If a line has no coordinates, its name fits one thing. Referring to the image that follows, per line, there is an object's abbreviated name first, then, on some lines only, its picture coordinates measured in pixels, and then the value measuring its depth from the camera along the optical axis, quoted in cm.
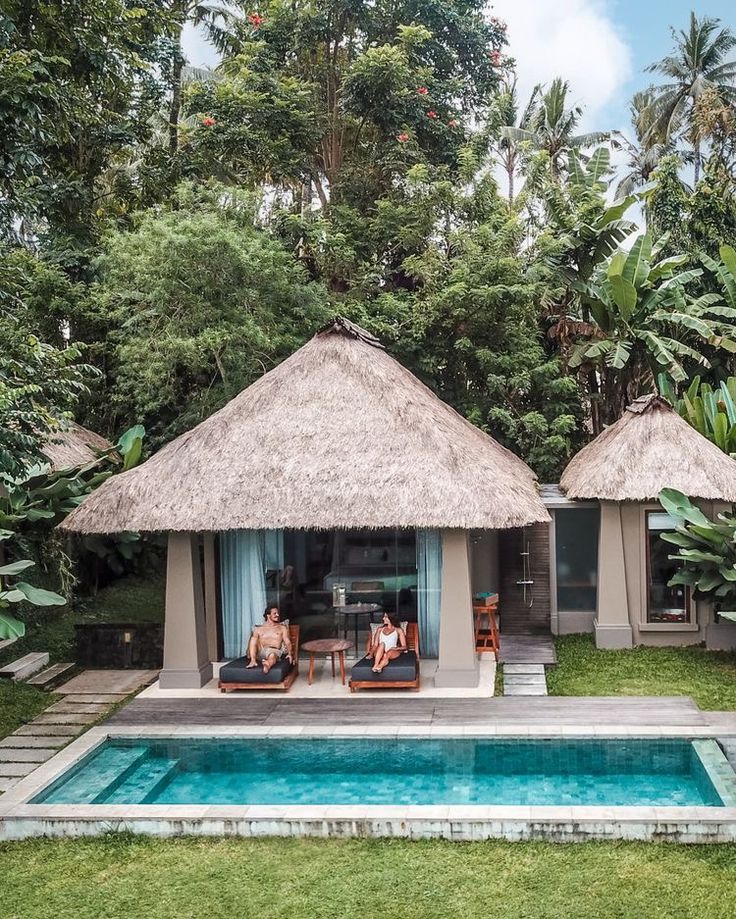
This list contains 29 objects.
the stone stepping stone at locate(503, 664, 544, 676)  1147
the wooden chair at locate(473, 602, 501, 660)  1223
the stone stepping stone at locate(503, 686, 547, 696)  1052
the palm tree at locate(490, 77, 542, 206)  1920
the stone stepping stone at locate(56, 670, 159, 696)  1128
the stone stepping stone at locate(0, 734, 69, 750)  916
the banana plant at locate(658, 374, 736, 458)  1356
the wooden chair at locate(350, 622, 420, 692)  1066
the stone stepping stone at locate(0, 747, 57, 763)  876
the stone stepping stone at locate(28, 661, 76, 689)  1147
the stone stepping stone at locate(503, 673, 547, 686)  1098
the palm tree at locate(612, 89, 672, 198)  3250
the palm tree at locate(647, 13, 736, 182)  3241
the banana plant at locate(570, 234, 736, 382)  1712
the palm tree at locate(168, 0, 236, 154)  2023
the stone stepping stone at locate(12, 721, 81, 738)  954
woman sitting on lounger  1080
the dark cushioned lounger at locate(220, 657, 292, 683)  1082
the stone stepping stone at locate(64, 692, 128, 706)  1073
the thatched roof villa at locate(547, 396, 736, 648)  1211
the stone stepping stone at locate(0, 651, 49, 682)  1164
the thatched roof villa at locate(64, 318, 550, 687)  1065
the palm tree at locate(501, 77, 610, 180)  2719
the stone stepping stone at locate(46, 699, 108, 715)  1034
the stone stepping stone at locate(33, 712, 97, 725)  999
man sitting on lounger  1111
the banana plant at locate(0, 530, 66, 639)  824
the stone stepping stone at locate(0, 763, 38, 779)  838
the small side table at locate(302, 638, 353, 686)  1109
